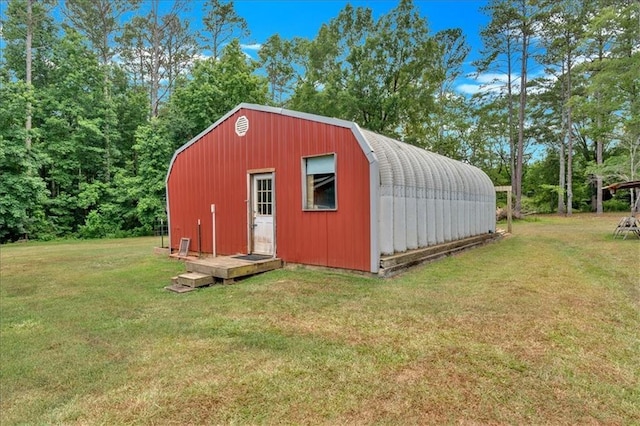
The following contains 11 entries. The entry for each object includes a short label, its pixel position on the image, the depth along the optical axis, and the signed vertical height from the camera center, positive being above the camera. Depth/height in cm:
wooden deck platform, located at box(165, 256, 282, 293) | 656 -133
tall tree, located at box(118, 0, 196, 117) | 2286 +1108
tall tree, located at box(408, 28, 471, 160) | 2198 +726
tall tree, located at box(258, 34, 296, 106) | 2608 +1098
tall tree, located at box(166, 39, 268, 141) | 1967 +662
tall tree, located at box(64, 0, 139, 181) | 2008 +1139
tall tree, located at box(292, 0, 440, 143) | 1981 +745
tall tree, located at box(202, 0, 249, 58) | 2378 +1270
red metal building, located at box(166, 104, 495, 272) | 676 +31
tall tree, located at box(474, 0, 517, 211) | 2253 +1037
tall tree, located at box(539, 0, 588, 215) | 2136 +1017
